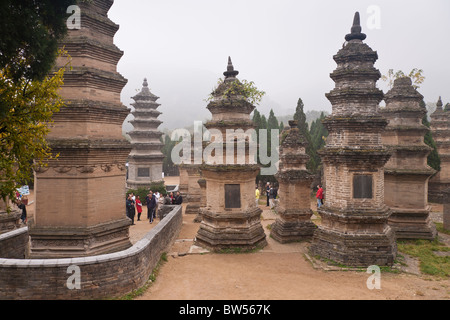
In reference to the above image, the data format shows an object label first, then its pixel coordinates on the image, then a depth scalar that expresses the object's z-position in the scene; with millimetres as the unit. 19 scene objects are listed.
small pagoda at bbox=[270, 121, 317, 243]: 15055
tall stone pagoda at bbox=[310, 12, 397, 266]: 10778
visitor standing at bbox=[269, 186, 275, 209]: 26566
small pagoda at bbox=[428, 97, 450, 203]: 27406
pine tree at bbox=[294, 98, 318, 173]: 33069
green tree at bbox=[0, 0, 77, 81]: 6016
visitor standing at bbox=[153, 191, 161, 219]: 21445
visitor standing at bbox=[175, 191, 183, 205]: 20984
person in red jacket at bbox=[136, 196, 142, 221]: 18850
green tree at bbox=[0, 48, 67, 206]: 6461
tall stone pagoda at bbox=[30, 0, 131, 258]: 9227
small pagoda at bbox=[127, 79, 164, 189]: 28031
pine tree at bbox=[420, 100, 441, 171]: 26484
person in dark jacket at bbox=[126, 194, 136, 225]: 17016
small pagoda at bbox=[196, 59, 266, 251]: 12742
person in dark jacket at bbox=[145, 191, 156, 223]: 18953
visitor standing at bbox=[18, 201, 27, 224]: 16409
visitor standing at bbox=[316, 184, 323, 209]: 20078
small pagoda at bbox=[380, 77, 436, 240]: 14820
